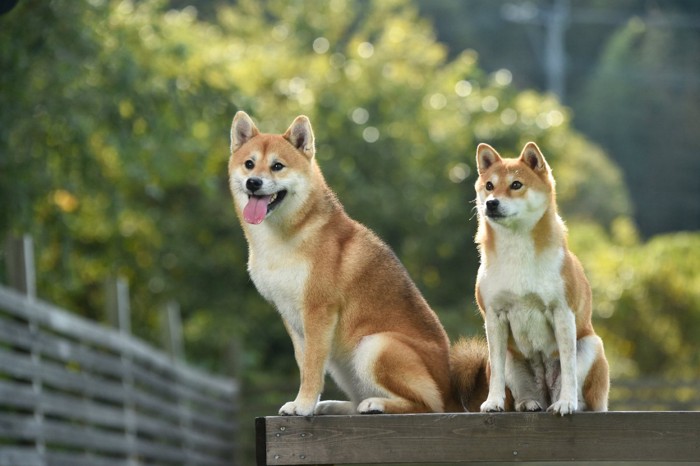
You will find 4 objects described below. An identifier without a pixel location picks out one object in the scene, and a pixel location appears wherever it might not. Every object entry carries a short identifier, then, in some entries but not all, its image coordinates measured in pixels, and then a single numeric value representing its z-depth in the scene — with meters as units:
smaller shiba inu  10.83
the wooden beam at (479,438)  10.80
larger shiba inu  11.82
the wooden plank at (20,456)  19.48
